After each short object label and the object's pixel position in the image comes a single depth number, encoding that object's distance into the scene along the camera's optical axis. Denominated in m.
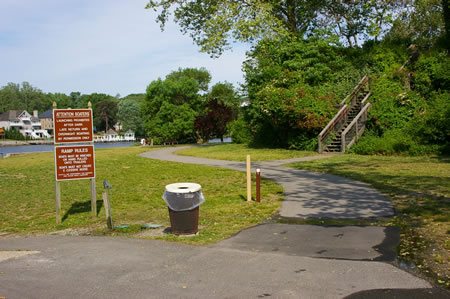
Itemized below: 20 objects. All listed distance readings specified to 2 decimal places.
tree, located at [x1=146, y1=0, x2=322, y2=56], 27.66
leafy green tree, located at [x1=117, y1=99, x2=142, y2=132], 122.88
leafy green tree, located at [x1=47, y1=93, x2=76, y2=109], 137.62
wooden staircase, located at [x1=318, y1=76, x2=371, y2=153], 24.38
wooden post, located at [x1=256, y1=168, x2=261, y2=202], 10.90
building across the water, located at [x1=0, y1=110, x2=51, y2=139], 125.09
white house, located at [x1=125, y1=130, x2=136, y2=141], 128.30
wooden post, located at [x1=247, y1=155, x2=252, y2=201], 11.30
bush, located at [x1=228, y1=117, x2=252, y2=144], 40.72
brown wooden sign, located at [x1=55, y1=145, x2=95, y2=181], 10.05
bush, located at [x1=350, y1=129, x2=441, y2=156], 21.16
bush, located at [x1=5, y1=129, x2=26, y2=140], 116.25
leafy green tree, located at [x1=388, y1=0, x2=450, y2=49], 34.25
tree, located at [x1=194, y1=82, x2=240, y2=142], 53.25
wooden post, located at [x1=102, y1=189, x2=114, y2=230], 8.69
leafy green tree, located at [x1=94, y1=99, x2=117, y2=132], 139.75
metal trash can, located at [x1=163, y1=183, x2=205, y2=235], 7.82
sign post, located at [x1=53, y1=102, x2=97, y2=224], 9.88
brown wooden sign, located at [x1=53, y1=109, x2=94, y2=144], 9.85
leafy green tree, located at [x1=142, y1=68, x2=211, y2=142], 59.84
